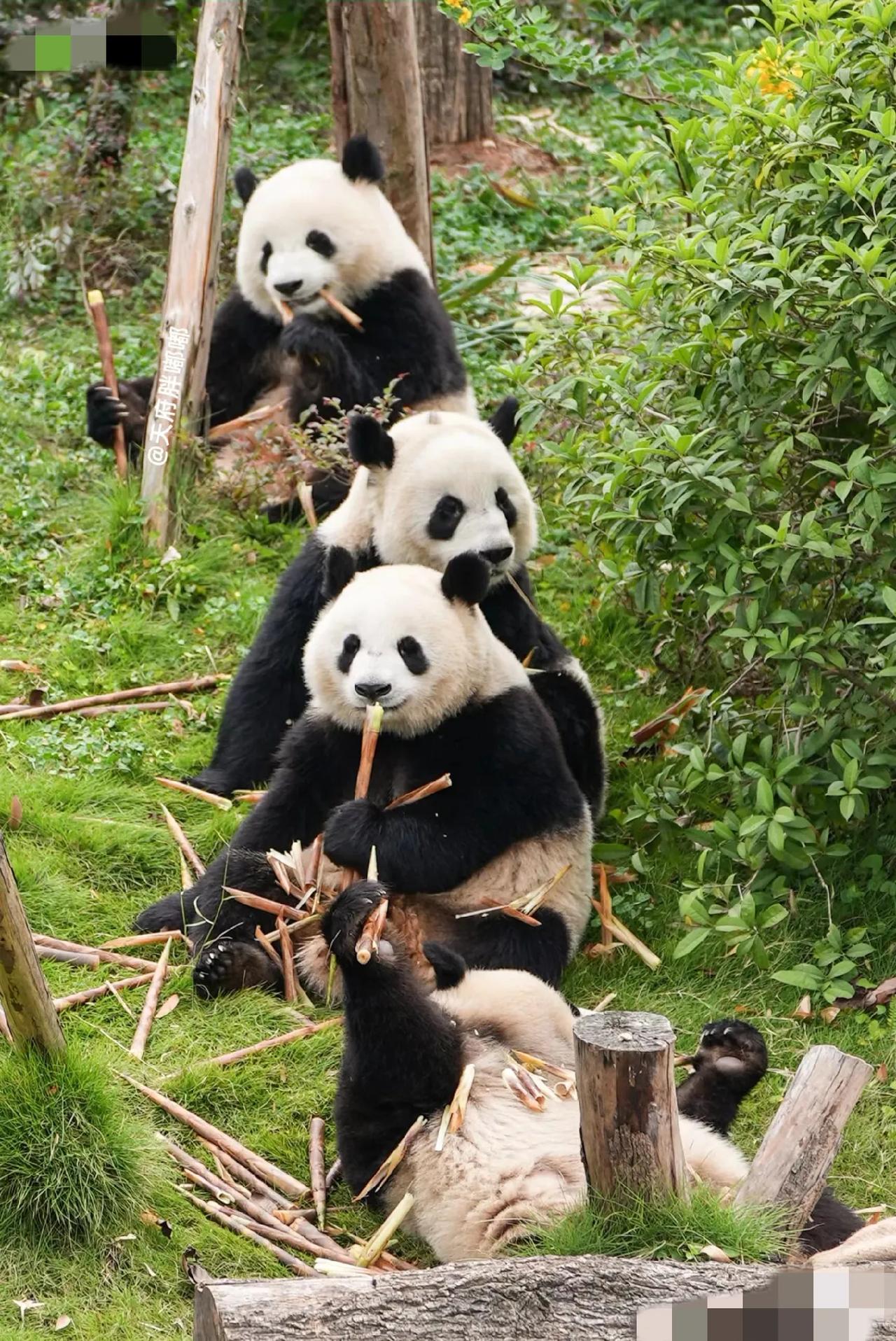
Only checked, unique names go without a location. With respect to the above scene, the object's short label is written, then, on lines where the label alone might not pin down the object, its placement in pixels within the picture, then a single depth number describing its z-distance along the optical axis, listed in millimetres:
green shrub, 9023
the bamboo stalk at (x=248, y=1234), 6957
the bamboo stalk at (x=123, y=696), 11750
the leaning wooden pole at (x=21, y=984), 6570
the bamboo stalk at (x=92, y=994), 8742
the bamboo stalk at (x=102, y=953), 9219
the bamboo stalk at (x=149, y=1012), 8398
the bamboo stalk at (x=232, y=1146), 7598
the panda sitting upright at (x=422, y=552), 10422
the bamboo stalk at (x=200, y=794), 10930
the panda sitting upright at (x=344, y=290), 13539
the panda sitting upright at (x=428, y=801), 8914
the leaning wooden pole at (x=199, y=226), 13906
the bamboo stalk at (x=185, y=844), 10336
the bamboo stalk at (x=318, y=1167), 7464
